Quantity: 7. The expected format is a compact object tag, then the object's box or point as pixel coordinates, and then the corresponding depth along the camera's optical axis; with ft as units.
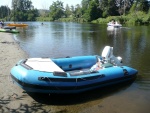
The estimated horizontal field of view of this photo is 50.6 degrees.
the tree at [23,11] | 255.79
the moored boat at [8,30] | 67.76
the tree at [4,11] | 259.79
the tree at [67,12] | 273.97
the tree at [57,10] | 266.55
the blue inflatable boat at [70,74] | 16.58
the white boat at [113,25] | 100.71
